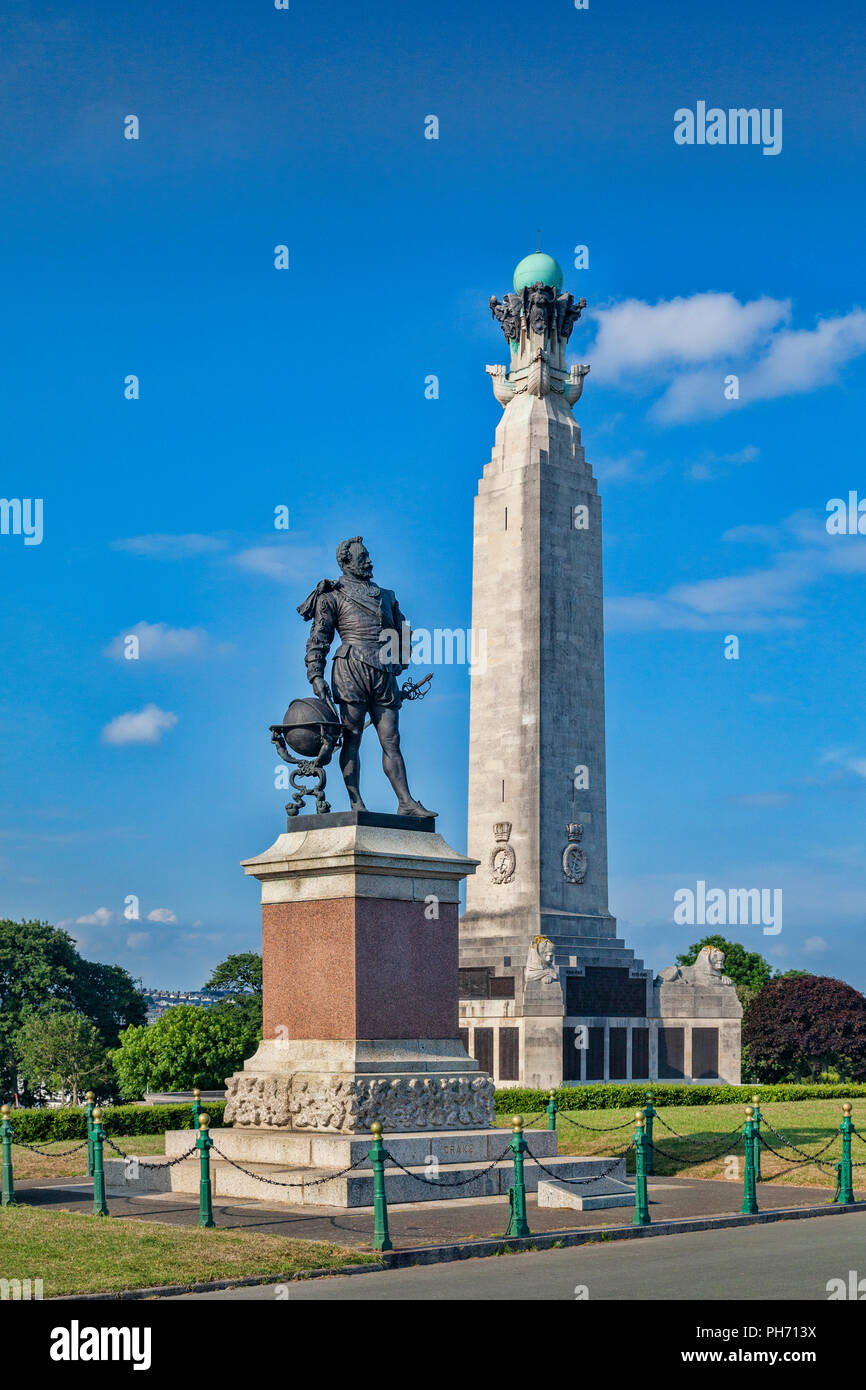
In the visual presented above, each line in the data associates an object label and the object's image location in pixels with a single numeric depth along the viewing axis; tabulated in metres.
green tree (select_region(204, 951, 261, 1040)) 93.62
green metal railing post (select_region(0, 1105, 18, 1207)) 19.45
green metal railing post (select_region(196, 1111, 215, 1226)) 16.41
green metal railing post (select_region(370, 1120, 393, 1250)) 14.90
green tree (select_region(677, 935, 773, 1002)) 91.44
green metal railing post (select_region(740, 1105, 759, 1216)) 18.45
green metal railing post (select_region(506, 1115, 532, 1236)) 15.80
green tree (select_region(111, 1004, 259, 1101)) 47.84
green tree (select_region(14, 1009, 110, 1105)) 62.19
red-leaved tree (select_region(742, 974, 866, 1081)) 64.56
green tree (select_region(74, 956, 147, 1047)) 76.19
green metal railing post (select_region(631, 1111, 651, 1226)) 17.00
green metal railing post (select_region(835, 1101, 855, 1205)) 19.89
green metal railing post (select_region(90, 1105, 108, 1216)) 18.20
